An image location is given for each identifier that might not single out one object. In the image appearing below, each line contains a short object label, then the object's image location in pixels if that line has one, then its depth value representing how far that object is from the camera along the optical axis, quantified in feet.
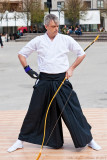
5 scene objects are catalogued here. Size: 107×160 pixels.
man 16.14
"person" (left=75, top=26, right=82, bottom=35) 156.25
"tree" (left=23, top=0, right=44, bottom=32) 198.70
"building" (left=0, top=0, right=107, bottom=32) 214.28
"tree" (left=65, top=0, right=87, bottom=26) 200.23
